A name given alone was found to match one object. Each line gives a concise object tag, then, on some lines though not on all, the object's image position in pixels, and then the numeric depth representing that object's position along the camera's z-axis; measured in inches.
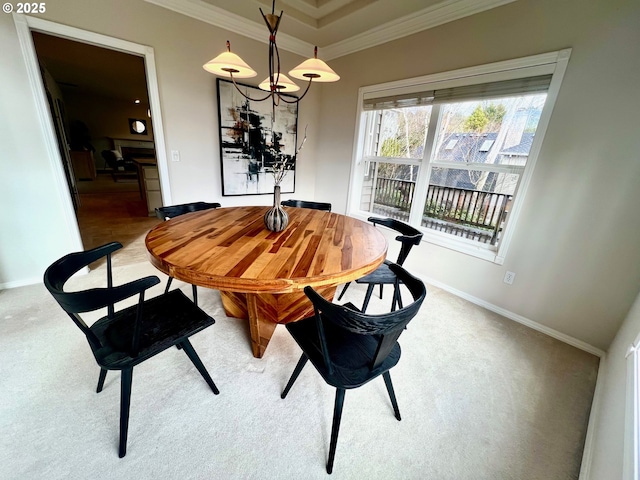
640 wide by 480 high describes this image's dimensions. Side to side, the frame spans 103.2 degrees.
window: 79.7
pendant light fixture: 58.6
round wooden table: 43.4
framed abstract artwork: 114.7
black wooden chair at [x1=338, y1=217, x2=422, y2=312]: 70.3
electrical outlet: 88.0
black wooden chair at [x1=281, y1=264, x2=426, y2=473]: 34.8
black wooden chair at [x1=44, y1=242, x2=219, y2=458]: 36.5
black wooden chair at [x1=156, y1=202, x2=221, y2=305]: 80.3
